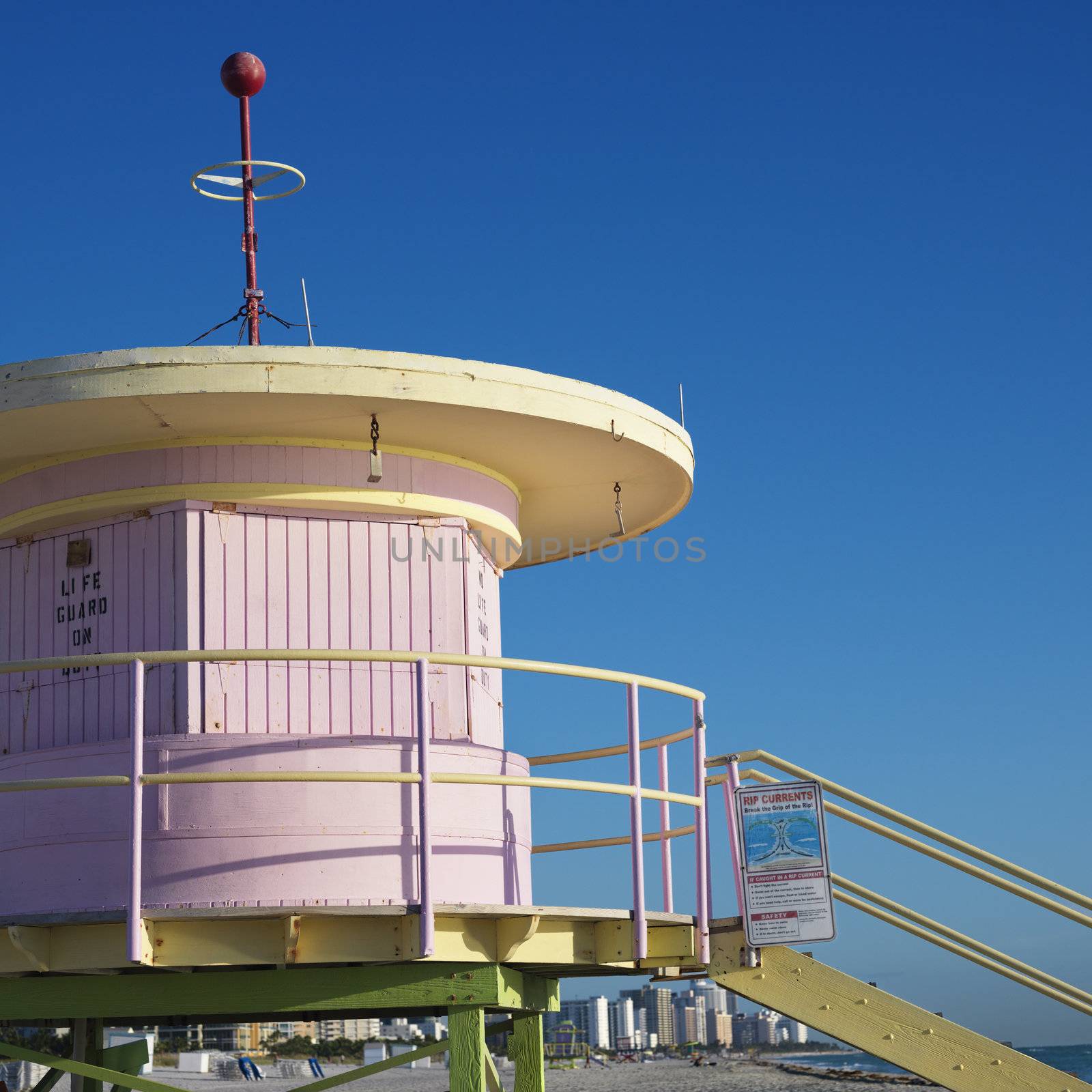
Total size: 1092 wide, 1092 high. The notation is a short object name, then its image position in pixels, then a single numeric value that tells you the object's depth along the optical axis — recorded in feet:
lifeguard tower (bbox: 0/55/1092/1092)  30.27
